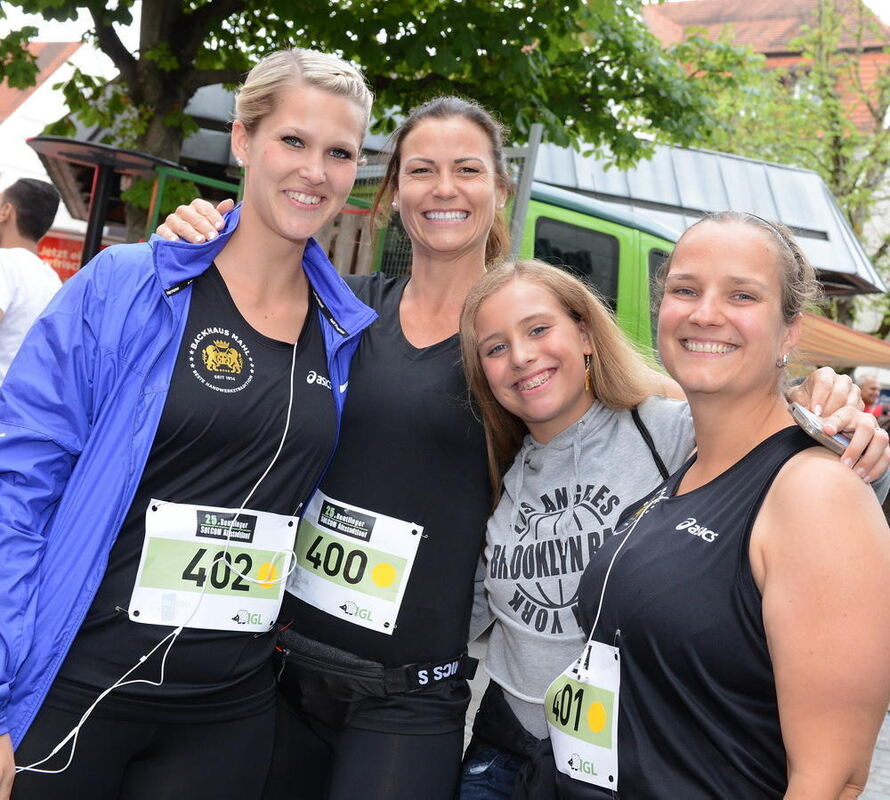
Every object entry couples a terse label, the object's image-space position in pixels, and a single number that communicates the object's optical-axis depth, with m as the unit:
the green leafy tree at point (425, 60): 7.63
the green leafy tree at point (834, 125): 21.94
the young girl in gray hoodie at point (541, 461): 2.37
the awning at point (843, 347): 12.55
